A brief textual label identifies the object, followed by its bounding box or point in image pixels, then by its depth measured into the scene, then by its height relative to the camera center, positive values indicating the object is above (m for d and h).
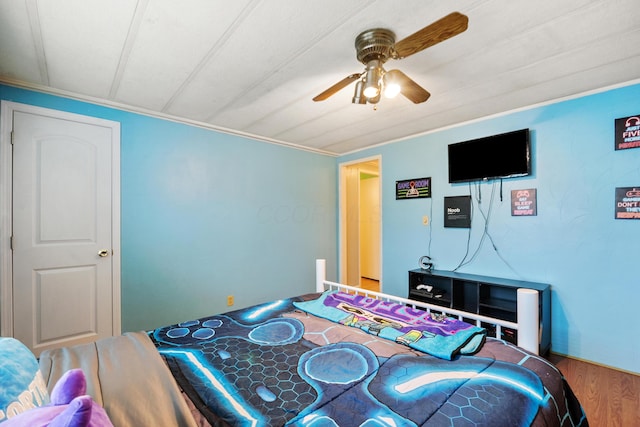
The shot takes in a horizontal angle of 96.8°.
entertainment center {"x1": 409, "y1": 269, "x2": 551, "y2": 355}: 2.48 -0.80
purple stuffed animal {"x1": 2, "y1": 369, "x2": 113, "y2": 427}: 0.55 -0.43
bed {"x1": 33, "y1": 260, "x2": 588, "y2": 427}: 0.92 -0.64
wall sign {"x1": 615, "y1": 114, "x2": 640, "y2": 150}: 2.17 +0.64
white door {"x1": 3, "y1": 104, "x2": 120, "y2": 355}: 2.20 -0.13
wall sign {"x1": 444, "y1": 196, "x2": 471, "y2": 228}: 3.06 +0.03
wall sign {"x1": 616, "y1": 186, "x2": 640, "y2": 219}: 2.17 +0.09
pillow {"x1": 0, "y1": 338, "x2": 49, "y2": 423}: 0.66 -0.43
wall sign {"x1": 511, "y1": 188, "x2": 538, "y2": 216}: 2.65 +0.11
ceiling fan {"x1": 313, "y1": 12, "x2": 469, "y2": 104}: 1.41 +0.84
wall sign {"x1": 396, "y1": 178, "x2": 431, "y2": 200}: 3.41 +0.32
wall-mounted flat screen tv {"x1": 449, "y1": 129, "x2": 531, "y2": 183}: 2.67 +0.58
